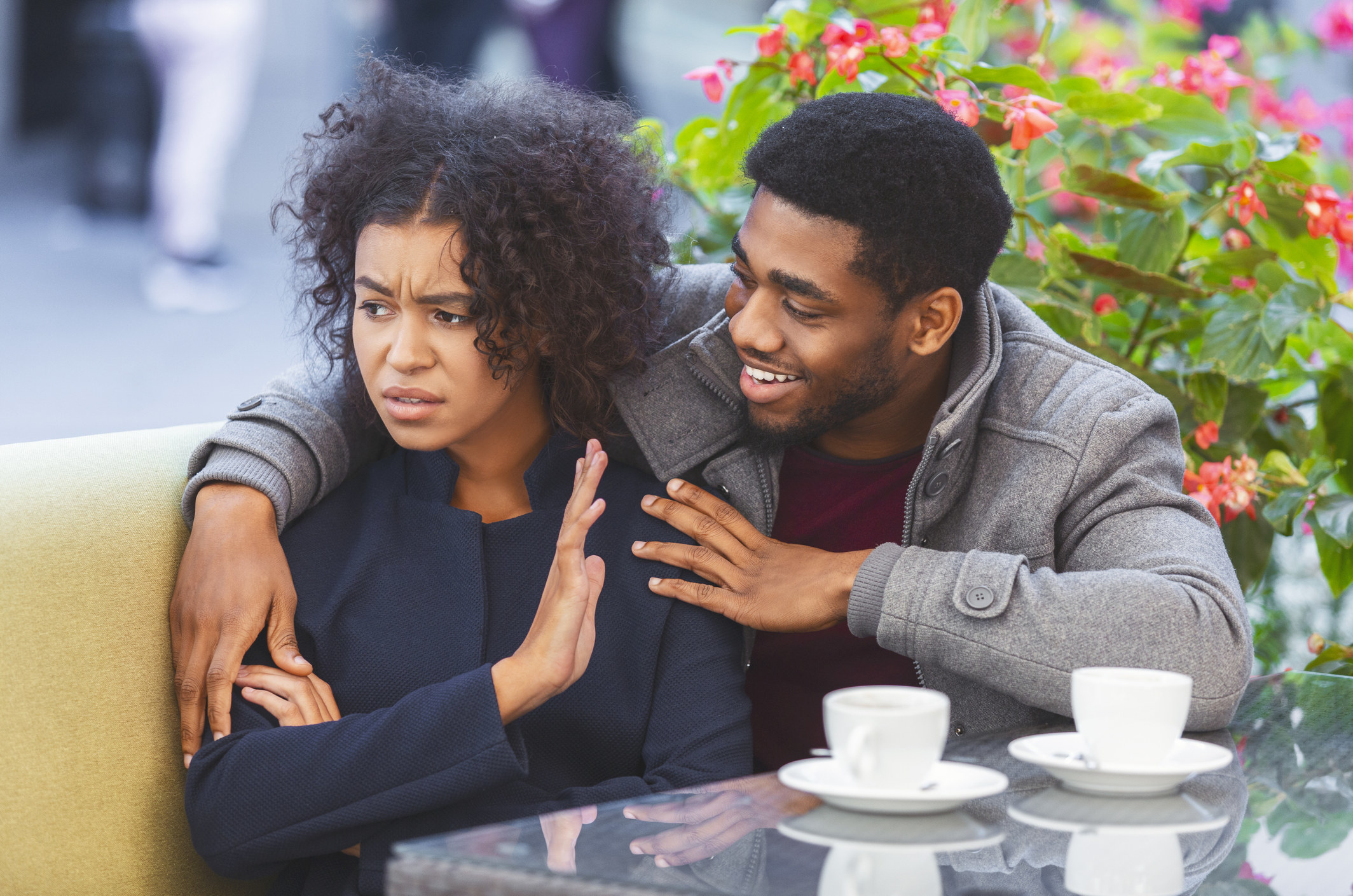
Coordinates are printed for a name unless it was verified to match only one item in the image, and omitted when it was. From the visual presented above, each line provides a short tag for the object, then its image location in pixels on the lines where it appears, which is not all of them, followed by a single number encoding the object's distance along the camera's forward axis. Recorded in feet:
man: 15.62
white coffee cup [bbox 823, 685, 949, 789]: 14.50
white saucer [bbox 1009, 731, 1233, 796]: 14.77
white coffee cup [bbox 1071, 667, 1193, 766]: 14.71
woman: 15.34
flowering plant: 17.17
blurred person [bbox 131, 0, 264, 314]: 27.97
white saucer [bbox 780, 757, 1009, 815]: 14.54
